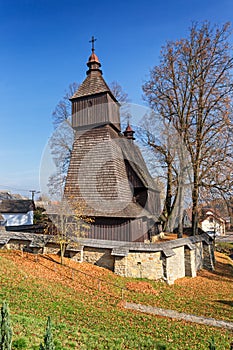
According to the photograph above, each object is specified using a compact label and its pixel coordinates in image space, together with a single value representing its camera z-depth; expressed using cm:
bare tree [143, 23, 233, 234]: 1698
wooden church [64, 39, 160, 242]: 1511
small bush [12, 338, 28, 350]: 478
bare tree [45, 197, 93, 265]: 1401
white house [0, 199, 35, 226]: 3762
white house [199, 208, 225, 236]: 5068
